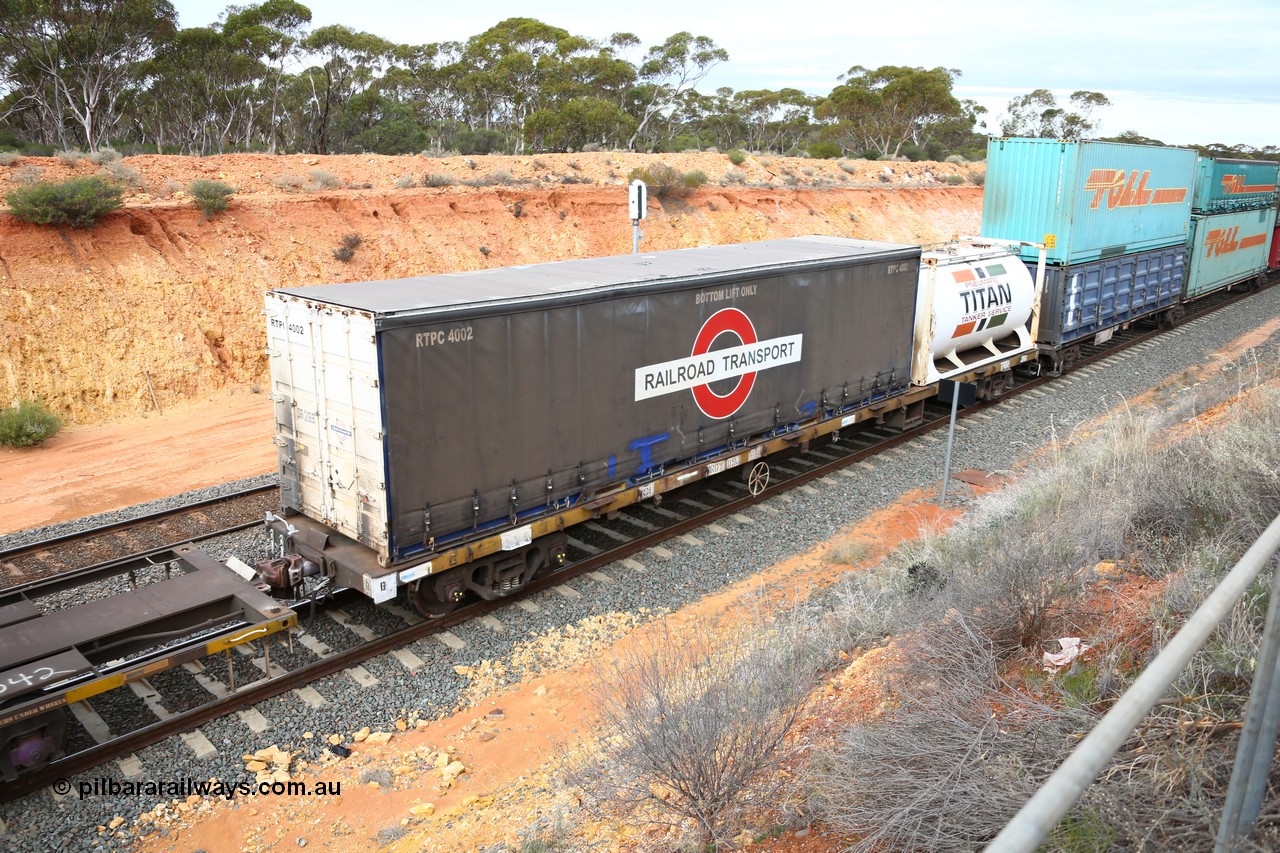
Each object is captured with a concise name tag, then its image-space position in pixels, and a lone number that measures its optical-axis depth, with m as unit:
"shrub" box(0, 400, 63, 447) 15.65
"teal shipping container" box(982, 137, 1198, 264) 18.84
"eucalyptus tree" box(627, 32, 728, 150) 53.66
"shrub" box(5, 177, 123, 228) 18.55
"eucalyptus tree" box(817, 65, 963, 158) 63.28
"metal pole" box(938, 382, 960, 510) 12.20
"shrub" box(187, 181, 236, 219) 21.31
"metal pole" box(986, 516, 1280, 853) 1.65
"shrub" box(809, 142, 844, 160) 57.66
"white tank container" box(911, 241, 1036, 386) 15.53
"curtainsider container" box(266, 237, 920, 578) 8.41
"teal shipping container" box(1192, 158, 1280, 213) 26.70
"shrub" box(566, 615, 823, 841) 5.25
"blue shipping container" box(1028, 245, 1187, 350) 19.50
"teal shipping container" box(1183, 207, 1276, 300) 26.60
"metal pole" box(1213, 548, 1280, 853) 2.47
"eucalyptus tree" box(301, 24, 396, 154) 39.75
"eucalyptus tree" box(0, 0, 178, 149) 29.94
